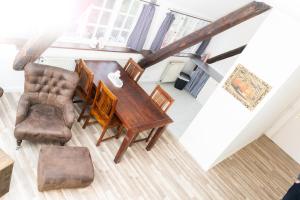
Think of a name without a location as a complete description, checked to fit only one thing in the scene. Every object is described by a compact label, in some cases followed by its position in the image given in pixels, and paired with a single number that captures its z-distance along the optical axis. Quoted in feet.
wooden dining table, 13.05
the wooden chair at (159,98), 15.17
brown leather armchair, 11.44
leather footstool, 10.41
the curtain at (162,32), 17.82
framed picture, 13.47
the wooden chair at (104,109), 12.71
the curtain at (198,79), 22.90
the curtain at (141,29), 16.20
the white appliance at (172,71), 22.27
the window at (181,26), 20.26
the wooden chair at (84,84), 13.64
